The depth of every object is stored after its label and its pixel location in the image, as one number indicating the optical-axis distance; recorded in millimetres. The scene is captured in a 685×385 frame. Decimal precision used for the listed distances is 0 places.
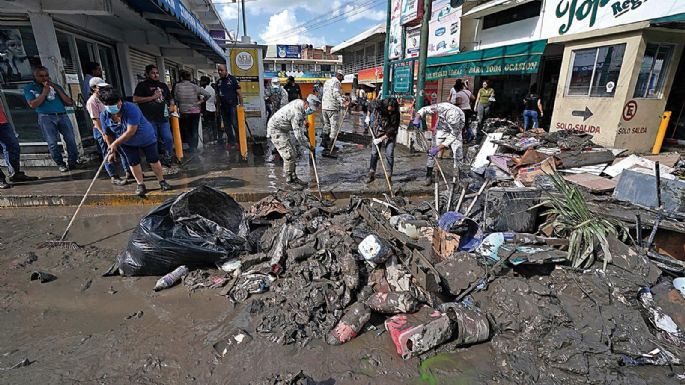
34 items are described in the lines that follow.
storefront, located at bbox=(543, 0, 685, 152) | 7176
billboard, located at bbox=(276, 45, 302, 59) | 49594
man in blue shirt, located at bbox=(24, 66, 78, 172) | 5199
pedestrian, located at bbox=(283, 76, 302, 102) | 9903
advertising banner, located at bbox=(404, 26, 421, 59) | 9663
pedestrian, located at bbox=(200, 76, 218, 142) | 8914
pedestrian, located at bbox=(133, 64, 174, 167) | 5914
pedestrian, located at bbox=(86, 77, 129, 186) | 4852
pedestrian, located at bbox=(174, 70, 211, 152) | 7238
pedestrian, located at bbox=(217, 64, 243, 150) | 7852
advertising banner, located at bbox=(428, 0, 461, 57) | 13820
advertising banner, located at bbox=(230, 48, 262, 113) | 8727
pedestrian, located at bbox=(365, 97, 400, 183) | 5586
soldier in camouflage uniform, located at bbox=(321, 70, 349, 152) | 7937
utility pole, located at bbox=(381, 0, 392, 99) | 10838
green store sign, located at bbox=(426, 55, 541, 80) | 9531
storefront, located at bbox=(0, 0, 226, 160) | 5633
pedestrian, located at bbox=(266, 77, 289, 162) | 11286
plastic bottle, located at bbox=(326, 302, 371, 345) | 2492
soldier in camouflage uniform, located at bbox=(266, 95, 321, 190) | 5199
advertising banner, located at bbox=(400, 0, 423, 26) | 8781
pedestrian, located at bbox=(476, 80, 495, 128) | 10336
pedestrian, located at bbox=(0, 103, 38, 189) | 5106
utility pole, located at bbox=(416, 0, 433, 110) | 8141
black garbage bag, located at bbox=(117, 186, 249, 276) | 3160
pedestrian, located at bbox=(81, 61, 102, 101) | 5504
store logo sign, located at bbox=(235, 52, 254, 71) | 8727
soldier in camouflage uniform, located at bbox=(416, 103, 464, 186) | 5793
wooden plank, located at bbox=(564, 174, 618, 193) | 4652
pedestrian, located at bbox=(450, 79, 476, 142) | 8898
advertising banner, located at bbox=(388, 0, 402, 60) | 10141
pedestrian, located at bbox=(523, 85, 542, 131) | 9469
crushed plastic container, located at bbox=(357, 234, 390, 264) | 3020
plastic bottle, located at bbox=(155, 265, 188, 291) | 3059
